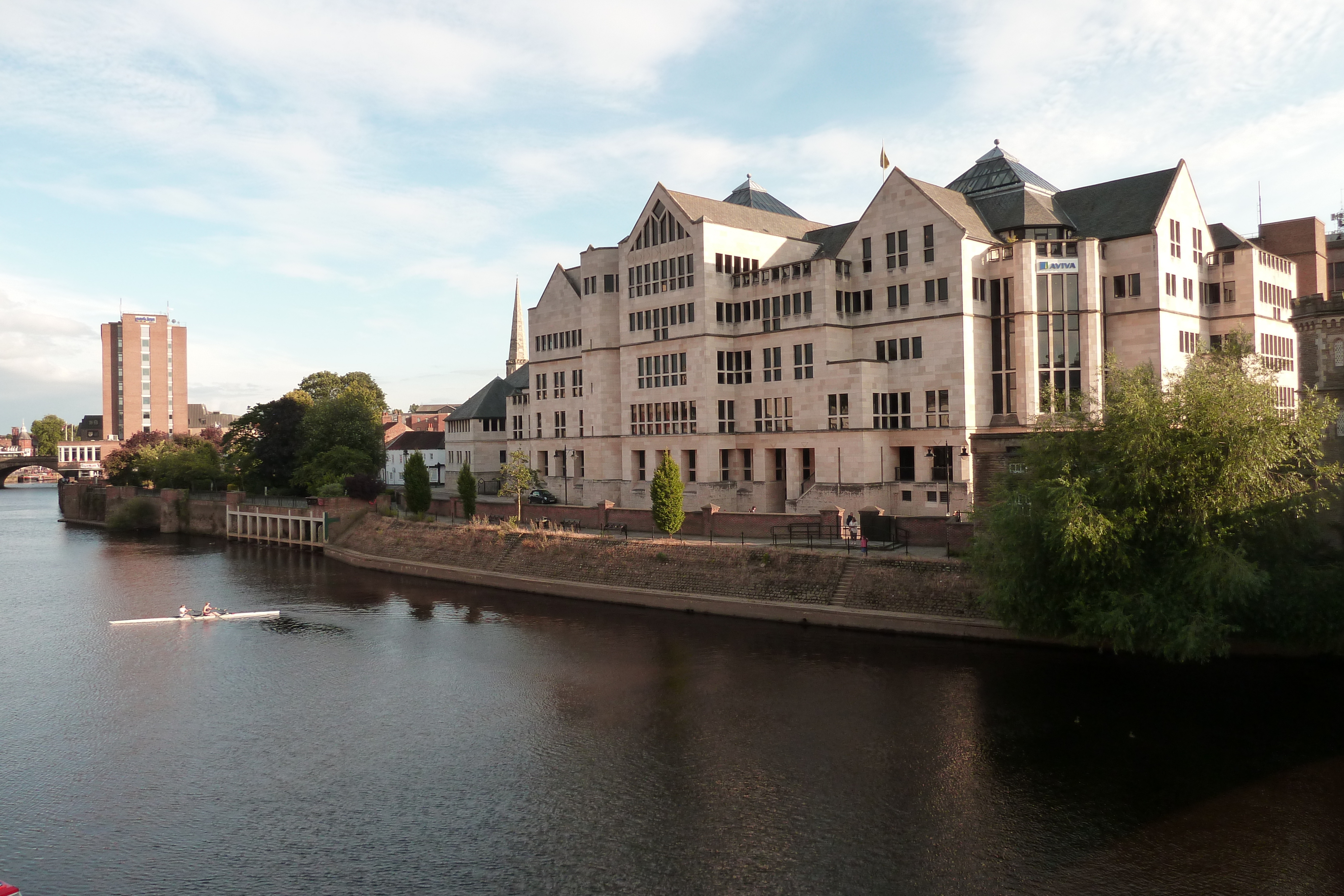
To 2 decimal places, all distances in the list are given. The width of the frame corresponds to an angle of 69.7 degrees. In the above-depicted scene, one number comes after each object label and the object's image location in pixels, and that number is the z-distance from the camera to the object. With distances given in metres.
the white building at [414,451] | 120.75
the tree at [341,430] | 96.12
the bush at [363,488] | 83.38
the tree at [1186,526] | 32.03
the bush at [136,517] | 106.25
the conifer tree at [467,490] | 69.25
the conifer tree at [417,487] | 73.06
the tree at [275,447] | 98.25
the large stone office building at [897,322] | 55.28
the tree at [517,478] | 67.38
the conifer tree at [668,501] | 54.12
